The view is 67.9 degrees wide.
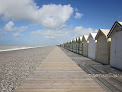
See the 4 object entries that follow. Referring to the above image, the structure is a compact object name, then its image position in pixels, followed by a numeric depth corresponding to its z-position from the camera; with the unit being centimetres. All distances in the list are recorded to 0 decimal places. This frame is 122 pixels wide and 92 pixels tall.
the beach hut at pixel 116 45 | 712
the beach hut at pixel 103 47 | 889
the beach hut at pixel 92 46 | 1216
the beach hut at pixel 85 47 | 1533
